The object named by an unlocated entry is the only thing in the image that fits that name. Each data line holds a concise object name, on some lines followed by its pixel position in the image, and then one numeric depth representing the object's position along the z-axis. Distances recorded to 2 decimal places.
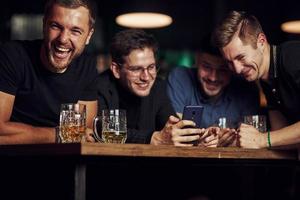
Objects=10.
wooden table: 1.77
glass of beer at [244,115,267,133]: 2.71
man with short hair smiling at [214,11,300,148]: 2.79
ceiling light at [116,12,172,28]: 5.45
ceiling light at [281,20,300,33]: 6.24
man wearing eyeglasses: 2.97
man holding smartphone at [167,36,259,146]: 3.22
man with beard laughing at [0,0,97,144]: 2.58
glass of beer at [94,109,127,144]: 2.24
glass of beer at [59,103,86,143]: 2.21
